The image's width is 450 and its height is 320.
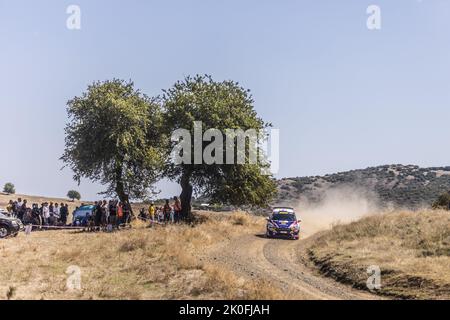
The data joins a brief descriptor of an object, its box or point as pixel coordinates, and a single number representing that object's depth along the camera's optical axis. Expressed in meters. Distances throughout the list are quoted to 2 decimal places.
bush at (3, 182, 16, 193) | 74.21
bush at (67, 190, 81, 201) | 81.51
